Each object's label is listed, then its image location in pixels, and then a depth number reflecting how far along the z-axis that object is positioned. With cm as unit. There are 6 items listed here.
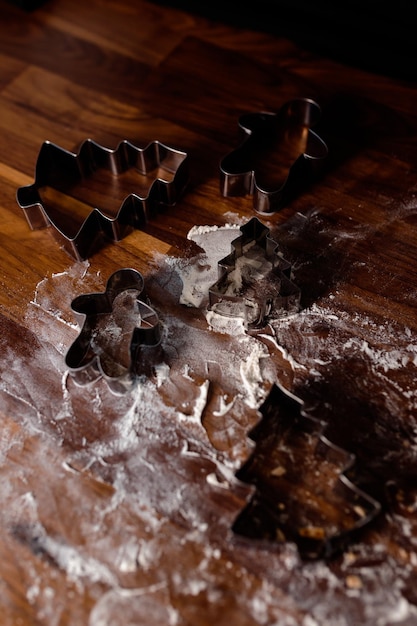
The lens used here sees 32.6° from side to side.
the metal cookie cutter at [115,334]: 38
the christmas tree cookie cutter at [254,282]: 40
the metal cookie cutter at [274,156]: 45
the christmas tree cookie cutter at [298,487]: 34
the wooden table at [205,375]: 34
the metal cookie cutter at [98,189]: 44
